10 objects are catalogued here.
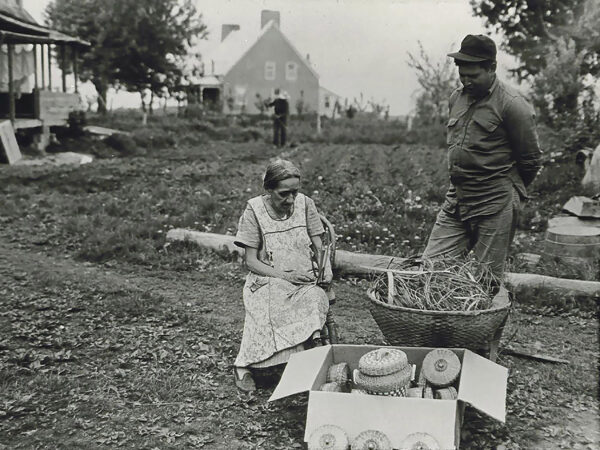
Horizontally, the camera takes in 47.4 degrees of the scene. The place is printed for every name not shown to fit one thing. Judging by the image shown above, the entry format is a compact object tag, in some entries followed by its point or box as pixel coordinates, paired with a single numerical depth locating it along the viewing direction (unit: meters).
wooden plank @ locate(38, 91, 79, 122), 18.91
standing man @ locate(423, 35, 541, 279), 4.29
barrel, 7.66
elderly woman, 4.34
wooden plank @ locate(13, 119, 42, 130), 17.38
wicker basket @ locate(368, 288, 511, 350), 3.69
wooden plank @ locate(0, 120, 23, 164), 15.13
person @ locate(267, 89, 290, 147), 20.81
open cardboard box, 3.29
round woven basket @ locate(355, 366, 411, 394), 3.54
